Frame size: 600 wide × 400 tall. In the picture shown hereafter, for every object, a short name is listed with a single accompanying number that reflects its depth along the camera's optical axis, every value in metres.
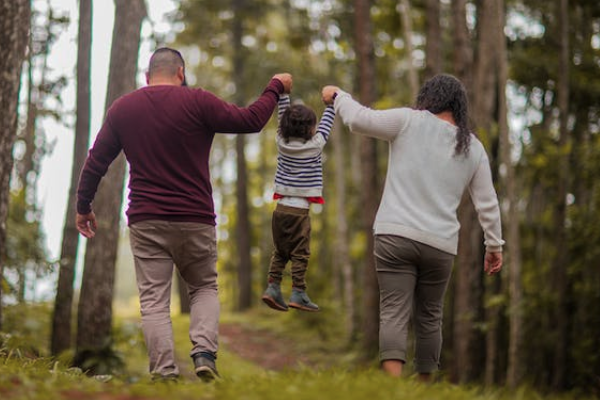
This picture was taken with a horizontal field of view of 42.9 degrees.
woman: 5.39
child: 5.96
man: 5.40
